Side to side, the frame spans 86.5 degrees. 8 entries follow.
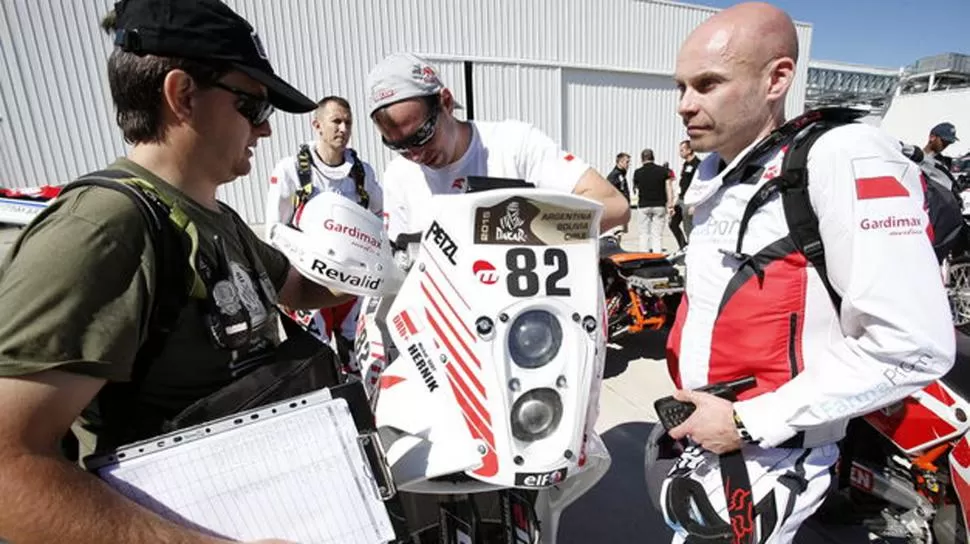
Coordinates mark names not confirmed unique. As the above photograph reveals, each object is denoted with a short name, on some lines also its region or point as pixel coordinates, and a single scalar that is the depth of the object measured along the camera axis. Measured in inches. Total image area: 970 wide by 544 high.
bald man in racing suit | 48.3
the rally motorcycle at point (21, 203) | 359.3
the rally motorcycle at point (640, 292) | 195.5
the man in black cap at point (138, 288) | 33.2
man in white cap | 77.4
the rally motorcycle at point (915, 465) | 82.4
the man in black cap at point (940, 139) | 277.3
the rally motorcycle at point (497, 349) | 46.3
